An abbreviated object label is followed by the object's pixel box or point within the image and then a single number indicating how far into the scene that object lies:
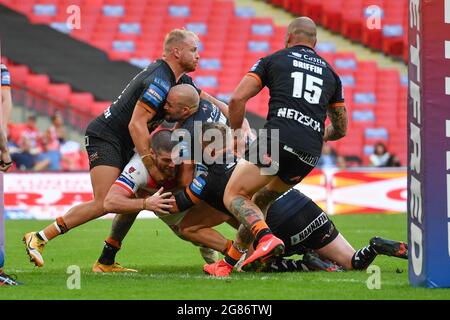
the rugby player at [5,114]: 7.54
